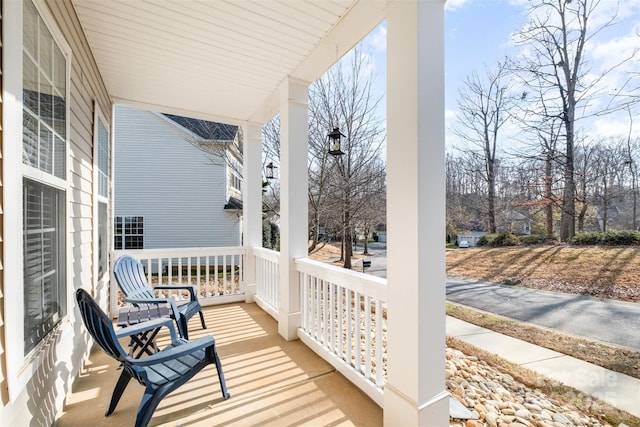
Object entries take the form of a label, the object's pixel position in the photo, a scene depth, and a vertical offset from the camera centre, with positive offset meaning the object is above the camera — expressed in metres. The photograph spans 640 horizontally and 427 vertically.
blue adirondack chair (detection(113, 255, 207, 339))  2.82 -0.87
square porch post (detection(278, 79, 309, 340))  3.12 +0.21
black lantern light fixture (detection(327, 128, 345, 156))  2.95 +0.77
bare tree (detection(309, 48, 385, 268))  6.06 +1.85
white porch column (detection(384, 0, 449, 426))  1.55 -0.02
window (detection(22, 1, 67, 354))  1.50 +0.24
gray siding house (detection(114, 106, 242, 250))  9.36 +0.97
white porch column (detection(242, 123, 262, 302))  4.54 +0.29
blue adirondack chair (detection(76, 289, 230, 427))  1.69 -1.02
